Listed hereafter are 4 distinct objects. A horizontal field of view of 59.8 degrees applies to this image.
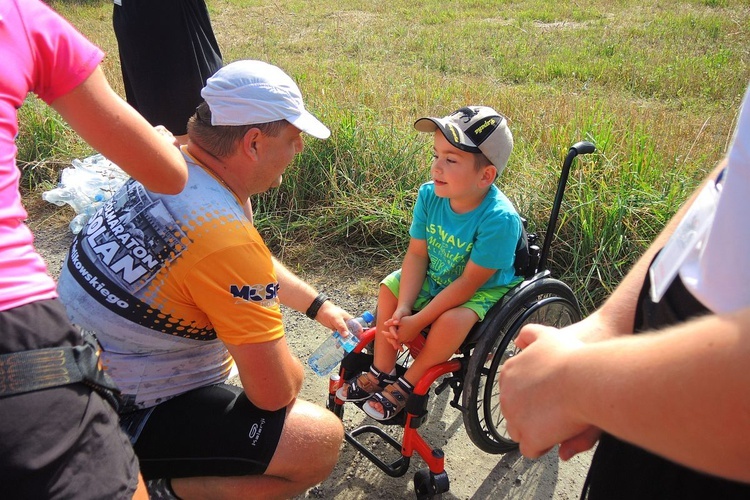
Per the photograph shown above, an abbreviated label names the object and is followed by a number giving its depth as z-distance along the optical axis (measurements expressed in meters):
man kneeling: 1.91
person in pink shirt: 1.28
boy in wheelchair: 2.52
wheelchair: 2.43
